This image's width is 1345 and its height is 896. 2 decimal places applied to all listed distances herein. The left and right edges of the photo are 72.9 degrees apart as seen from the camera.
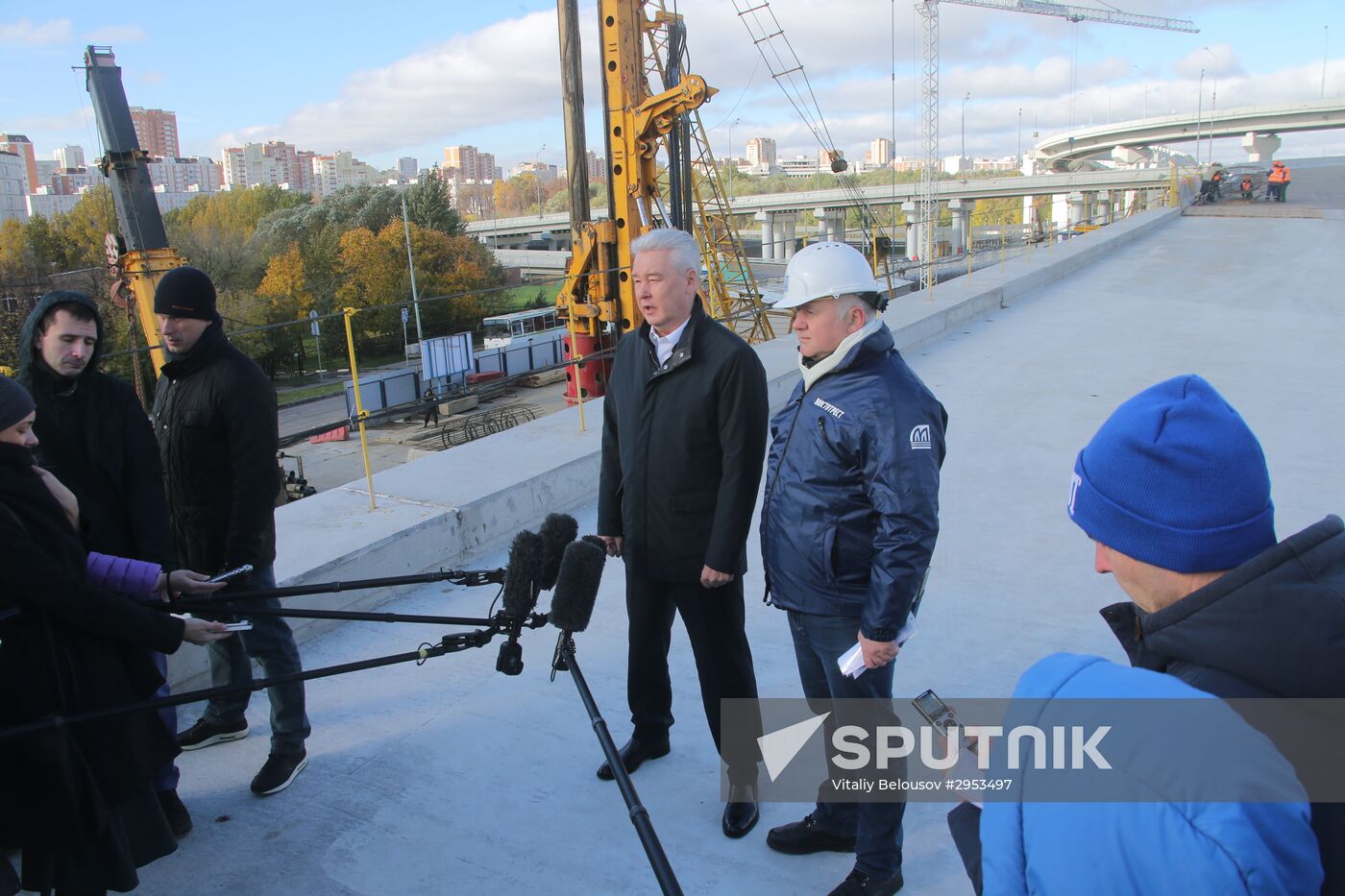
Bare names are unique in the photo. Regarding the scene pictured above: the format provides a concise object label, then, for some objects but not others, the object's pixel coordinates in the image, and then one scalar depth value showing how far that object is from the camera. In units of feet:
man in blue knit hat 3.31
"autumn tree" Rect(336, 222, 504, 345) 163.94
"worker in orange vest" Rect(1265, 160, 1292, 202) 105.29
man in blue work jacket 7.63
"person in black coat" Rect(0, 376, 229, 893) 6.71
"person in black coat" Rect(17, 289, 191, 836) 8.89
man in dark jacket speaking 9.38
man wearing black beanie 9.86
